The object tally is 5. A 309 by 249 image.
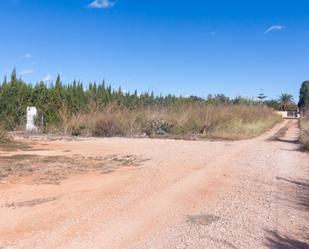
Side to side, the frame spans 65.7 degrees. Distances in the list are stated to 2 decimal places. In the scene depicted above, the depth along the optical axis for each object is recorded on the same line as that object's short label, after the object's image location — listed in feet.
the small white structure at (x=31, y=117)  47.88
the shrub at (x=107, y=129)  43.45
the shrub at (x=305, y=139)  29.73
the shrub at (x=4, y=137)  31.10
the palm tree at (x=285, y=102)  182.46
